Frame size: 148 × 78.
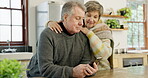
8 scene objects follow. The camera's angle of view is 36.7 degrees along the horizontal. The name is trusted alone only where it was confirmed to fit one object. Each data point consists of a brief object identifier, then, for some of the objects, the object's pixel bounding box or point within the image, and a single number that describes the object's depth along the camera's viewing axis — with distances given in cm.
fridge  412
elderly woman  184
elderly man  151
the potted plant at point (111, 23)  508
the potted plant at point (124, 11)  531
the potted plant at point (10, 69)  85
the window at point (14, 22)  460
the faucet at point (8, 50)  423
